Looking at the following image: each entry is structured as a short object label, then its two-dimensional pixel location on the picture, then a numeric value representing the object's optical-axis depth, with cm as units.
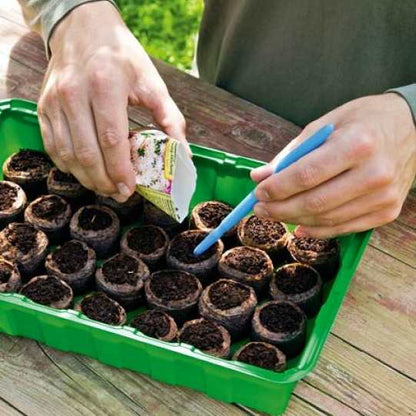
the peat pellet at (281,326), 130
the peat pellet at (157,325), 131
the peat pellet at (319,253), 146
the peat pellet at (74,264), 142
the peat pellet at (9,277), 134
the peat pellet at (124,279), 141
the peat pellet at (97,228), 151
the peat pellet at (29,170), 162
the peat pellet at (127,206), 158
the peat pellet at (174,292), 138
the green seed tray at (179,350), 113
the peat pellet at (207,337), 129
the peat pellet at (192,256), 147
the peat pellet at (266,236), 151
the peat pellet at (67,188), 160
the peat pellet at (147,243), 149
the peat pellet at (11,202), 154
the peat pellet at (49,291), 133
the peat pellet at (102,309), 133
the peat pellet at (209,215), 155
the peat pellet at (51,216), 153
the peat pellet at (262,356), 125
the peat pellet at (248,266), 143
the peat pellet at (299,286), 139
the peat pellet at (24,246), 144
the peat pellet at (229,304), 135
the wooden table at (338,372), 121
